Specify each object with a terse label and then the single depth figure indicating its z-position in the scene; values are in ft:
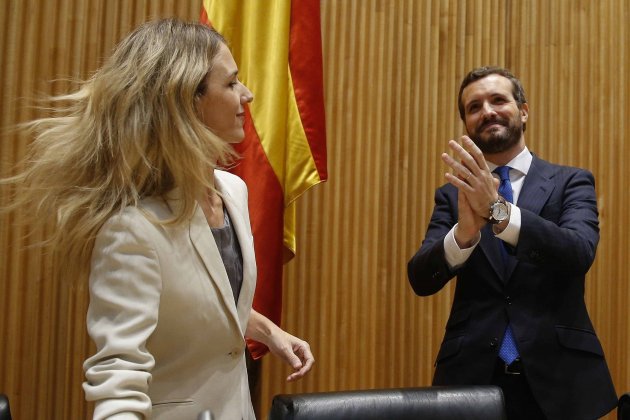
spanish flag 8.20
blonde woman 3.93
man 6.13
